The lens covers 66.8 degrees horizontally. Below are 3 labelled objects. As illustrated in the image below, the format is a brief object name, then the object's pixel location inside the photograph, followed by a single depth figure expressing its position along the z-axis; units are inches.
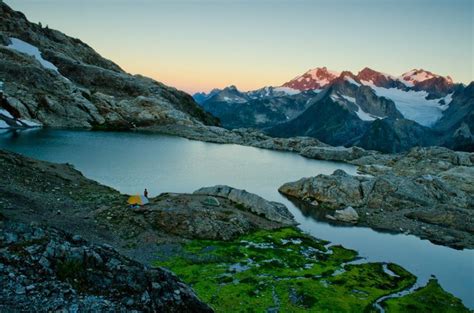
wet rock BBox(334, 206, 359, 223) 2783.0
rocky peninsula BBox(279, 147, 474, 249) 2691.9
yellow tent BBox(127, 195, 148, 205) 2085.9
